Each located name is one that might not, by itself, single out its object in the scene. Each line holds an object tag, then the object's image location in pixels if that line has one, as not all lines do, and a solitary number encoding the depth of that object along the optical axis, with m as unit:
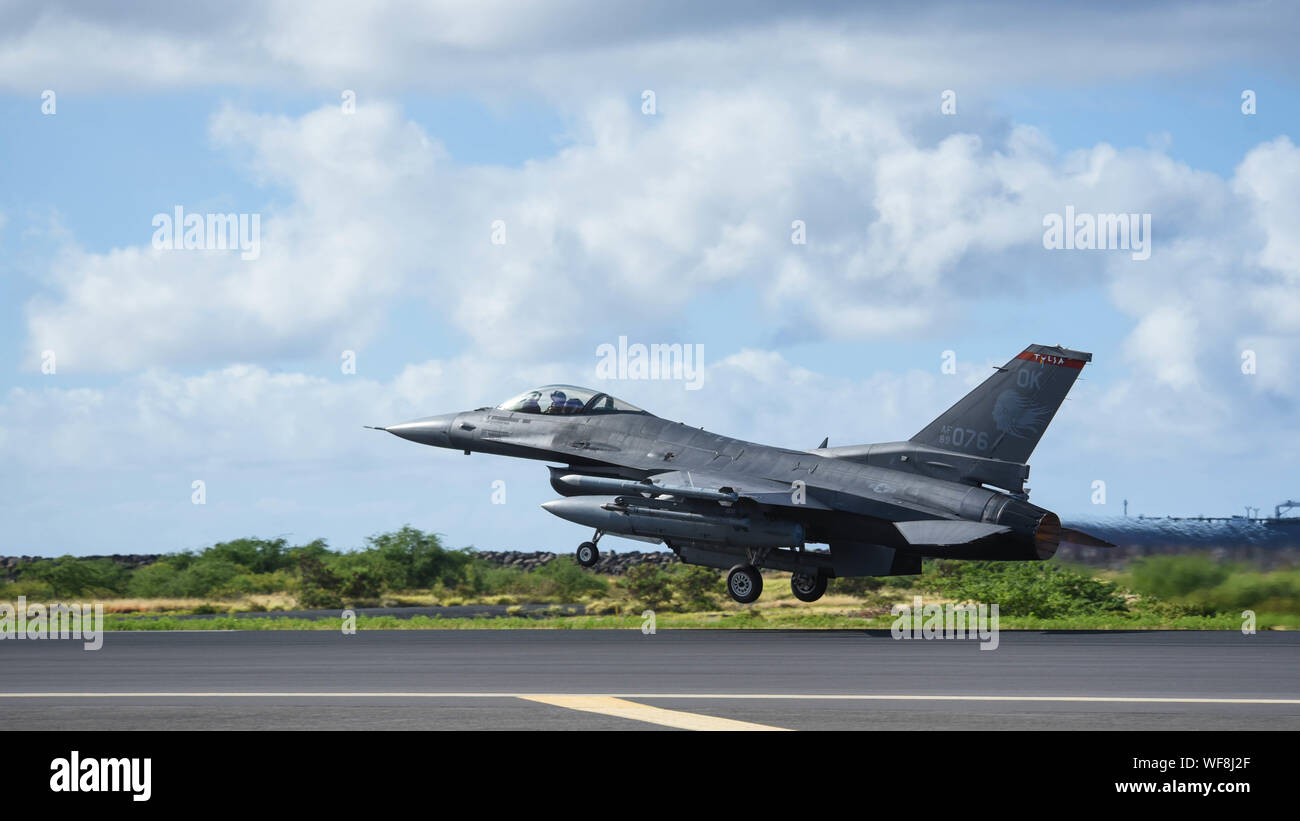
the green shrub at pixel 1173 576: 29.70
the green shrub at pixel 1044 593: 32.50
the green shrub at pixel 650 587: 41.06
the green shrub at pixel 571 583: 46.44
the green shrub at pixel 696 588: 41.31
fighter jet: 29.61
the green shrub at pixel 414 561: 49.06
